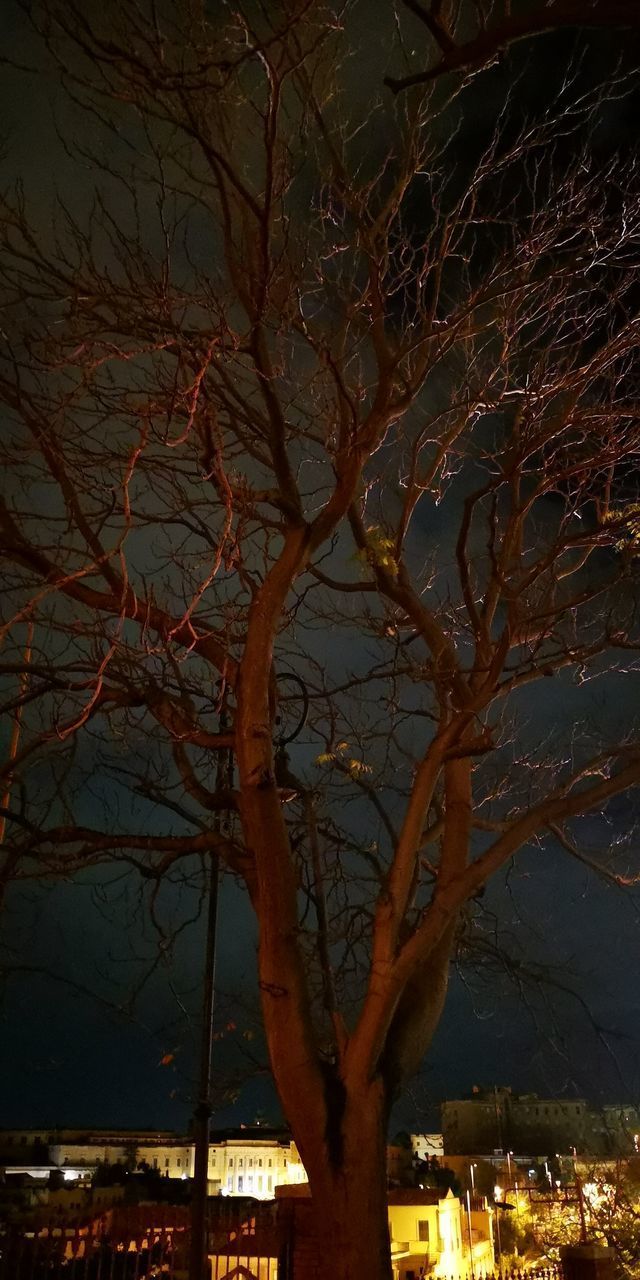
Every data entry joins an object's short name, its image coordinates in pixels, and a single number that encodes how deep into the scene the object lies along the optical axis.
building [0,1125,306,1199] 41.47
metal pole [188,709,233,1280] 7.79
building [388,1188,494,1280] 20.05
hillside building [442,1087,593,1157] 45.97
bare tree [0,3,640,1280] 5.46
